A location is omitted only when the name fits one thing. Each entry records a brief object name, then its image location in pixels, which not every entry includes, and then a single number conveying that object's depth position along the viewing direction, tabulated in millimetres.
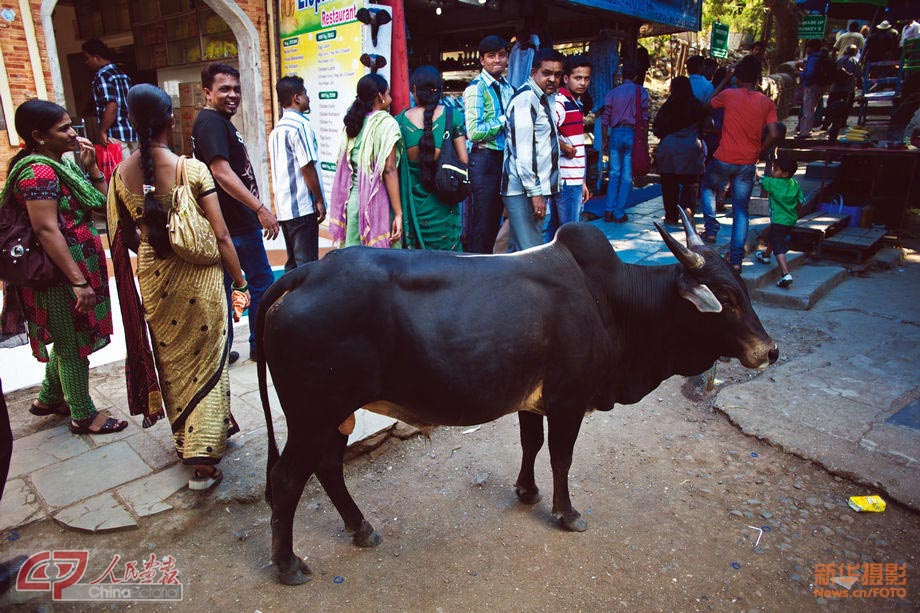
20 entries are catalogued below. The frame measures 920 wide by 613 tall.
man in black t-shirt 3838
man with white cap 17156
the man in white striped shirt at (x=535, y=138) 4715
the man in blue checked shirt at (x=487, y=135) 5258
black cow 2461
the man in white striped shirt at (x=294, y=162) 4586
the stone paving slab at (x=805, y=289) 6024
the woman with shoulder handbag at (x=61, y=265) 3148
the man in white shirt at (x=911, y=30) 15038
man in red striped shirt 5492
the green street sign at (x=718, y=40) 10453
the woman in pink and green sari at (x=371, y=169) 4355
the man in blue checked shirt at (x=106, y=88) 6516
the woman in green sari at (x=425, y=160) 4438
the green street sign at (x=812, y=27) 13859
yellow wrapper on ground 3119
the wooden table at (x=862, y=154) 7961
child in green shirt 6453
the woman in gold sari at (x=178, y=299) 2914
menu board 6773
